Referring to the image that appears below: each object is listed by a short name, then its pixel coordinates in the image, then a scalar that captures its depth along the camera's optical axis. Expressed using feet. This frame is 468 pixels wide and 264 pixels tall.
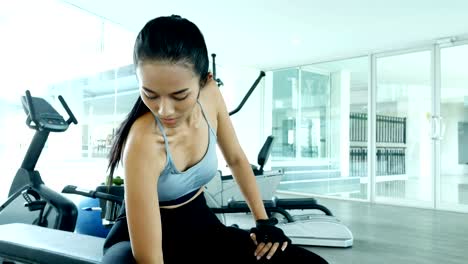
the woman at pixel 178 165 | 2.60
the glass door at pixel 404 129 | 17.13
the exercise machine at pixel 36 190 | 7.71
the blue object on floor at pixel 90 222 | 8.45
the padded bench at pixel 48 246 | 4.06
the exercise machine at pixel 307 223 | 9.10
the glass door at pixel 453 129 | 16.29
